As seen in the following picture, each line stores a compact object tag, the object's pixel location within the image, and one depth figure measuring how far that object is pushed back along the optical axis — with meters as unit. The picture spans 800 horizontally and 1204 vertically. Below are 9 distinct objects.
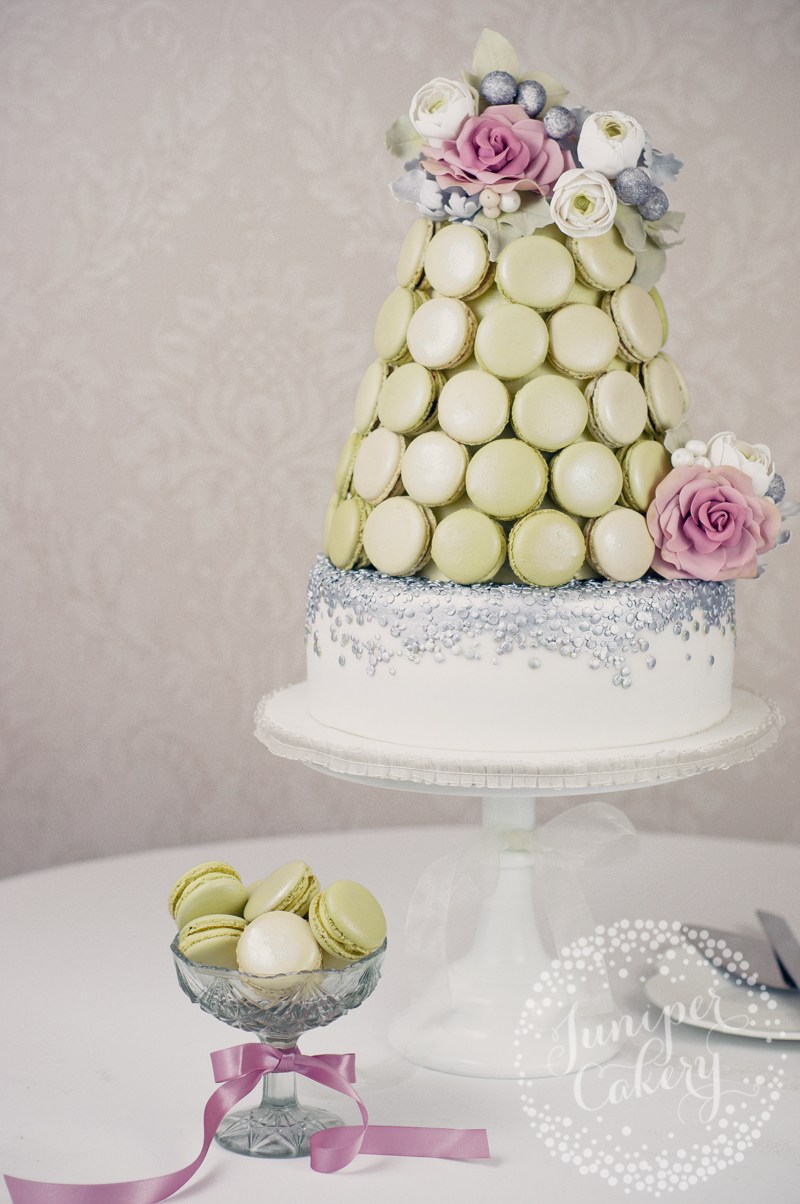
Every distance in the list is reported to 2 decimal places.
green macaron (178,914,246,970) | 1.29
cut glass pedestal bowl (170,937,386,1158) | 1.26
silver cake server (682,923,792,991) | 1.72
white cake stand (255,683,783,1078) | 1.43
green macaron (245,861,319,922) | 1.31
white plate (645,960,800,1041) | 1.57
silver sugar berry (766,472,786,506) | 1.67
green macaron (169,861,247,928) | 1.34
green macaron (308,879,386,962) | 1.27
